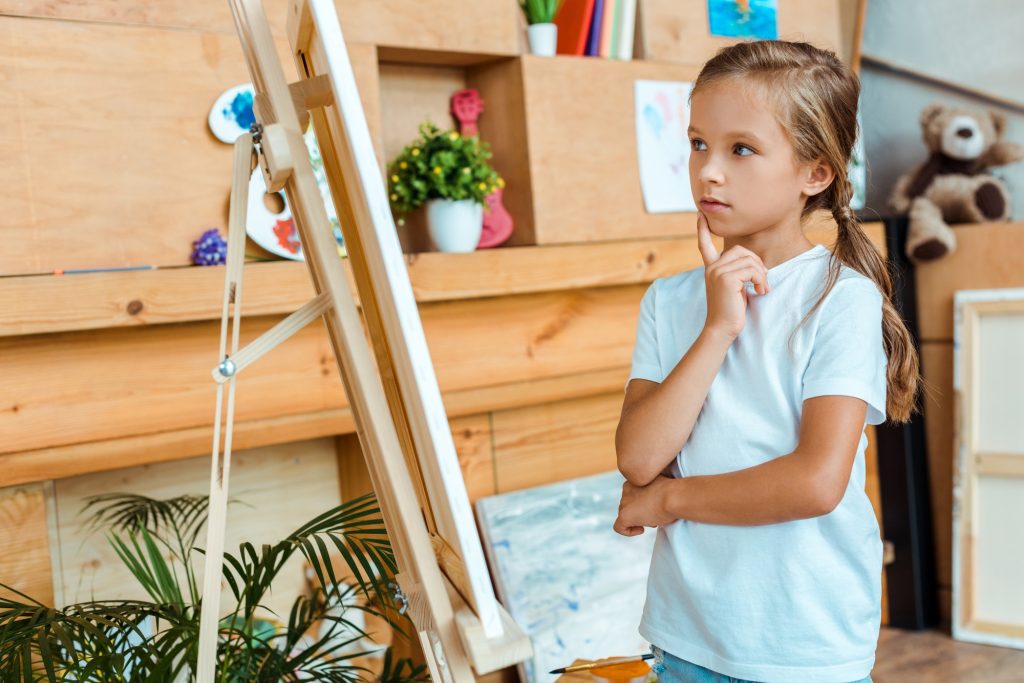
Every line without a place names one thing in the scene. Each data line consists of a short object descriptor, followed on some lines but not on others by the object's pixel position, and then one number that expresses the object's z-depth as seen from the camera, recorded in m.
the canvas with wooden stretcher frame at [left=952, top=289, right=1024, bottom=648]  2.59
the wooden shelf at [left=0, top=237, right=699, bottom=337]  1.61
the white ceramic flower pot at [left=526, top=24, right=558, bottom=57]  2.25
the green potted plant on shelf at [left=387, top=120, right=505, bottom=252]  2.06
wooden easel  0.78
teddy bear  2.72
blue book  2.34
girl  0.94
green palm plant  1.26
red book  2.32
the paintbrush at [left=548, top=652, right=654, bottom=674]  1.11
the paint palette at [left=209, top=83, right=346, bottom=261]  1.82
